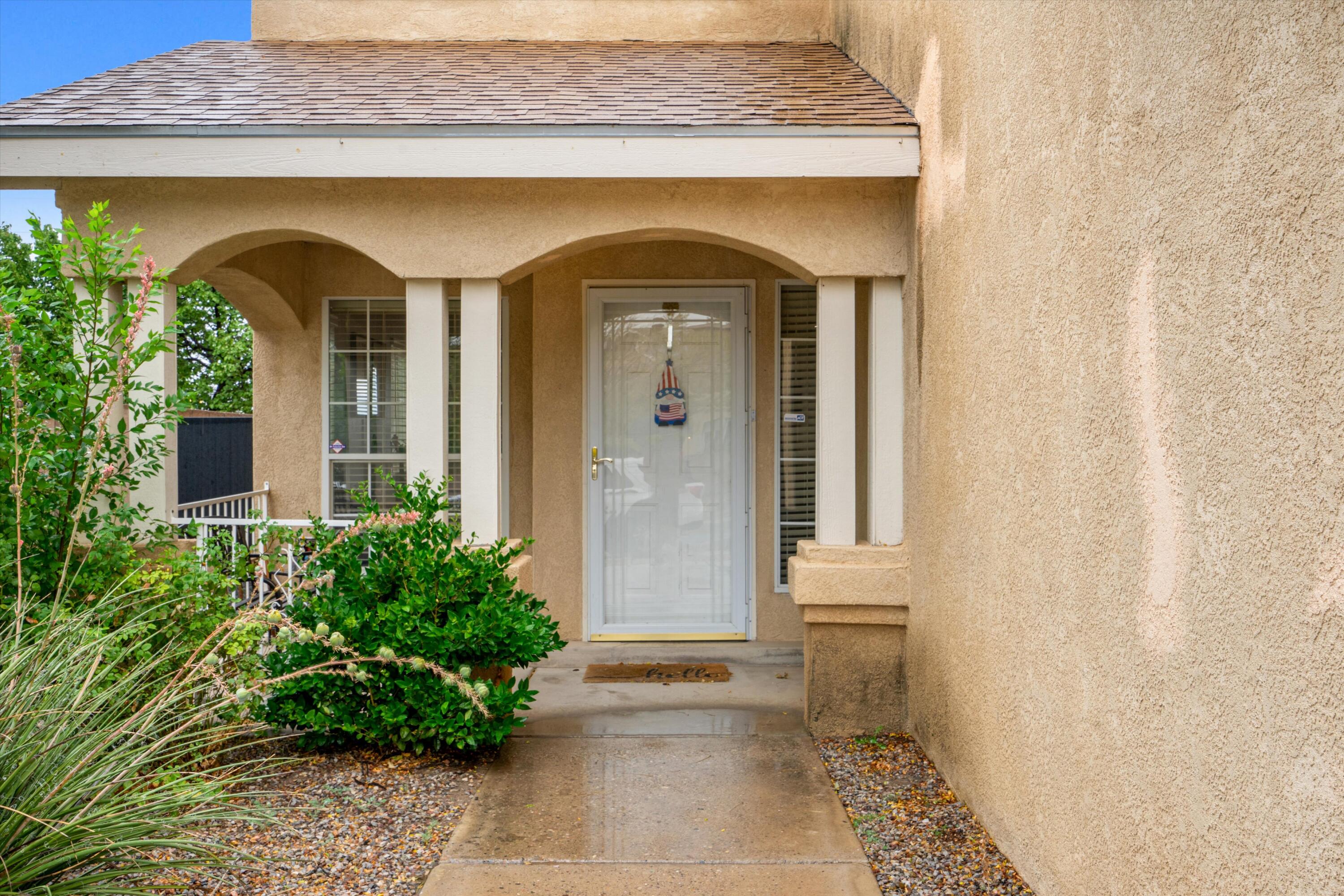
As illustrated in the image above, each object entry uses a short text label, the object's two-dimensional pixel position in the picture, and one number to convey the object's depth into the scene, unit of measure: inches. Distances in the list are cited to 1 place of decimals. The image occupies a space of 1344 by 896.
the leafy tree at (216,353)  846.5
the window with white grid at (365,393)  275.9
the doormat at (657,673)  230.1
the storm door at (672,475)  265.6
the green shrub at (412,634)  161.2
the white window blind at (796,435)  263.7
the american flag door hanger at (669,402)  265.0
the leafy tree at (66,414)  153.6
